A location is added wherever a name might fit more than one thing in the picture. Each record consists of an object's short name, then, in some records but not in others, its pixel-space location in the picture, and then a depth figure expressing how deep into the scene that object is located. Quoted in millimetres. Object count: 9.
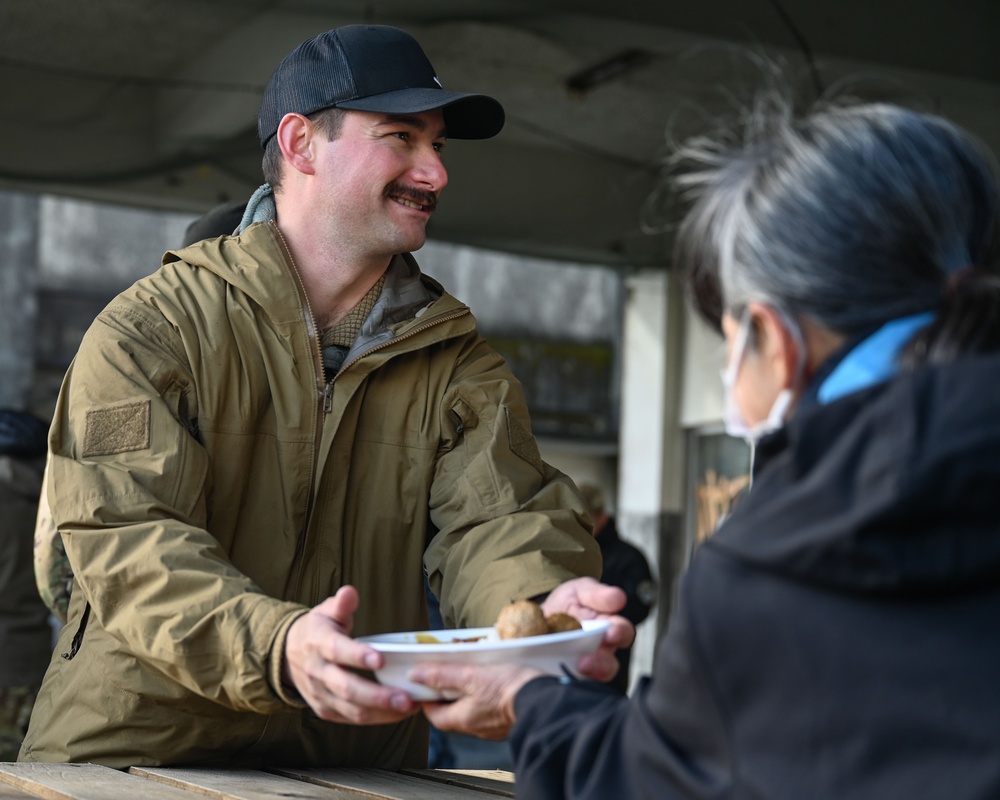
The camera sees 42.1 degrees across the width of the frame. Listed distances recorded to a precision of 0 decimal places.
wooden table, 1778
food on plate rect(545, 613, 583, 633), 1822
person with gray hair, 1091
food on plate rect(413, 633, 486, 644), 1770
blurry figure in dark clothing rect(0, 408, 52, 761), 5125
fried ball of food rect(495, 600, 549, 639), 1747
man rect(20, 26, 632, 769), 1916
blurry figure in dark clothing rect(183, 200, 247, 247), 3324
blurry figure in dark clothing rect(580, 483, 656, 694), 5973
